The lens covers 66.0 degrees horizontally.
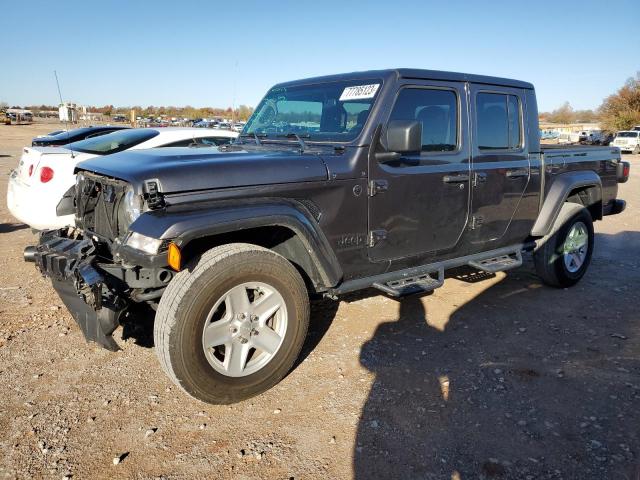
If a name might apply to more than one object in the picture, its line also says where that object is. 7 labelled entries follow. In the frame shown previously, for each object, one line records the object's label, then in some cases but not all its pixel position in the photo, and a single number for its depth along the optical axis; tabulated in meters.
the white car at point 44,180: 5.14
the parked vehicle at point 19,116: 51.47
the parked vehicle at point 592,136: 34.00
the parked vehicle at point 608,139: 35.69
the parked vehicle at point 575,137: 32.91
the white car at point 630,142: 32.50
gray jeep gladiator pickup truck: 2.80
